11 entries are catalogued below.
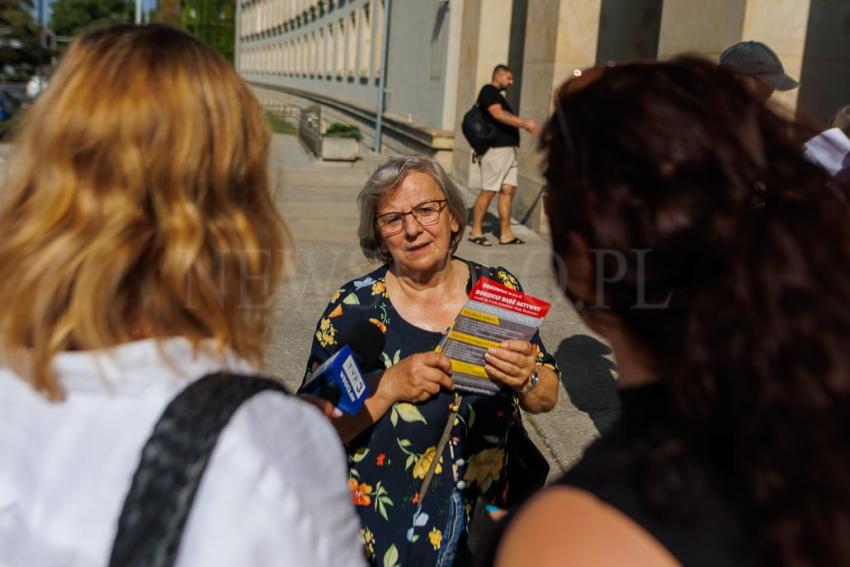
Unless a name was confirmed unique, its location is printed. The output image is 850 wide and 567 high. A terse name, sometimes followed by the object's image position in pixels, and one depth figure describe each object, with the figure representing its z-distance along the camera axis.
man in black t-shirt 9.55
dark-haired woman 1.01
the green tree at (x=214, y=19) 75.38
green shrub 17.81
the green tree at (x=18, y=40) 36.59
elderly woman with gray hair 2.35
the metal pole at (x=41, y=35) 29.83
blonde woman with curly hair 1.14
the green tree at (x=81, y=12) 75.62
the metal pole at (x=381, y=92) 21.33
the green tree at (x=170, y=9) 59.91
